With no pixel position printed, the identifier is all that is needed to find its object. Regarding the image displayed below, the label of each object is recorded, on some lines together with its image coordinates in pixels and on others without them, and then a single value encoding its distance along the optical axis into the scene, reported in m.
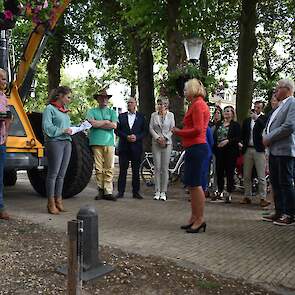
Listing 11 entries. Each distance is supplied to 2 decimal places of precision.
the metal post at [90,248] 3.97
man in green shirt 8.16
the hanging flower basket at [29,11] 7.23
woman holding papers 6.63
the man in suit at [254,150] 8.14
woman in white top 8.64
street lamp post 10.14
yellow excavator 7.33
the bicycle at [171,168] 10.77
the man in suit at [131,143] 8.63
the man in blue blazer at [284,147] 6.26
